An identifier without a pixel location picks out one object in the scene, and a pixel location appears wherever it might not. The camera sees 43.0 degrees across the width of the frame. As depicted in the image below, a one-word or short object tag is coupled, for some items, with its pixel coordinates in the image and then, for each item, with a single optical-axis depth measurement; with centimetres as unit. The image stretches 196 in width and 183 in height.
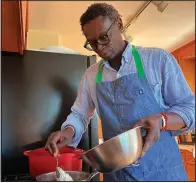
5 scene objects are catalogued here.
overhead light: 170
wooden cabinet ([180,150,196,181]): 252
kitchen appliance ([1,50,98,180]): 106
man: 73
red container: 86
